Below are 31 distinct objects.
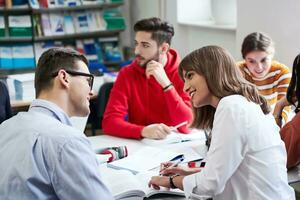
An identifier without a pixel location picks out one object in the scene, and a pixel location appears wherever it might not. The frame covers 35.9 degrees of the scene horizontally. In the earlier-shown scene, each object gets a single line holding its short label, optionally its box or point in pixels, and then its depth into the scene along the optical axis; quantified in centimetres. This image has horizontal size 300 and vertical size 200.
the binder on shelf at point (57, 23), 536
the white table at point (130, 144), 226
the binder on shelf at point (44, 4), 521
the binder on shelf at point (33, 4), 512
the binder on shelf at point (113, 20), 561
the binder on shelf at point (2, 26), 515
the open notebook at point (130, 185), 161
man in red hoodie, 266
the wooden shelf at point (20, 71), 536
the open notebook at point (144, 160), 200
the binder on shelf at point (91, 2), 546
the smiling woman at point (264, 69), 279
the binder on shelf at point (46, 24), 532
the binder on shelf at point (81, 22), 553
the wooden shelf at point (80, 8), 528
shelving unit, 525
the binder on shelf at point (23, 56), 528
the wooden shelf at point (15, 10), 514
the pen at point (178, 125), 251
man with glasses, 122
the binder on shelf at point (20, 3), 515
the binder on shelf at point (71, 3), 536
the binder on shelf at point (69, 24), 546
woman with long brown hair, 149
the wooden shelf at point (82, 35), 539
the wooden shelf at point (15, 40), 521
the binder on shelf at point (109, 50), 573
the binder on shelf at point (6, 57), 520
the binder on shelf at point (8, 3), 508
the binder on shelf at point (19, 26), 520
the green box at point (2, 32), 515
